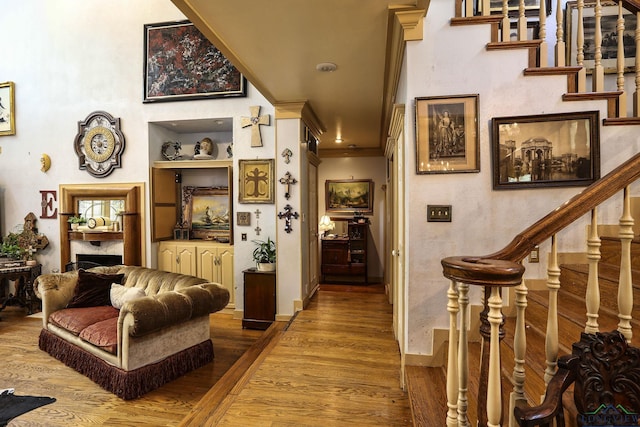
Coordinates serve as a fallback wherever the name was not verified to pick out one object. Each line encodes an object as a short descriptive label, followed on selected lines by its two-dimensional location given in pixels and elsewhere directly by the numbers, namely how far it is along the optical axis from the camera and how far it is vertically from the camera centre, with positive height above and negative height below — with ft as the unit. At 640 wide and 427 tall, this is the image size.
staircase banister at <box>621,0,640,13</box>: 6.12 +4.19
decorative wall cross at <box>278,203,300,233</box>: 12.53 -0.24
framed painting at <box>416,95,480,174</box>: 6.53 +1.66
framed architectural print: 6.28 +1.24
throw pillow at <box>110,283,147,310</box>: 10.04 -2.85
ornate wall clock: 15.44 +3.68
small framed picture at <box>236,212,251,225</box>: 13.57 -0.30
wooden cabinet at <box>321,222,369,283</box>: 18.43 -2.73
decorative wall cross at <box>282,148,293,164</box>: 12.55 +2.40
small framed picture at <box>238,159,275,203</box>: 13.33 +1.37
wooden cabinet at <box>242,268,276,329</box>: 12.67 -3.75
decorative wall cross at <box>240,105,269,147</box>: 13.42 +4.04
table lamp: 19.17 -0.94
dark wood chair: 2.79 -1.73
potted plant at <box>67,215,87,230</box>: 15.66 -0.40
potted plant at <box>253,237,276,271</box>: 12.88 -1.94
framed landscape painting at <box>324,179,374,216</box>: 19.92 +0.97
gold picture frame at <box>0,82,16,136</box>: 16.98 +6.03
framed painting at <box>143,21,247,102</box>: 14.47 +7.22
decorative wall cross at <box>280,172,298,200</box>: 12.62 +1.23
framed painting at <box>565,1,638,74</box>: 8.02 +4.72
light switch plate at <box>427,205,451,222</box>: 6.61 -0.09
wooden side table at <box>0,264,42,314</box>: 14.83 -3.79
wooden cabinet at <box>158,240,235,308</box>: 14.98 -2.45
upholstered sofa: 8.19 -3.48
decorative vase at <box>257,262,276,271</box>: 12.85 -2.38
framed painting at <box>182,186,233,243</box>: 16.75 +0.05
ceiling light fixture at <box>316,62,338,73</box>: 8.87 +4.37
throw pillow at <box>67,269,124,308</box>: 10.87 -2.86
